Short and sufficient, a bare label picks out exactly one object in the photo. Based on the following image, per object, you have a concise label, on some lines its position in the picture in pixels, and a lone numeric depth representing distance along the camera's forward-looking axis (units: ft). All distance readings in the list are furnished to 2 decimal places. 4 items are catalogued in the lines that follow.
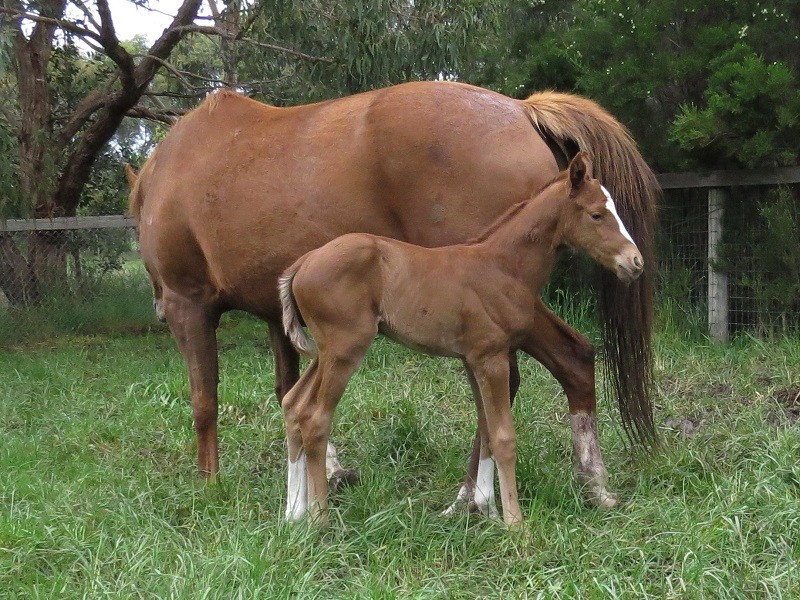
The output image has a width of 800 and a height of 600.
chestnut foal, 11.43
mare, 12.71
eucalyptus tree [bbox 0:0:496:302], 25.58
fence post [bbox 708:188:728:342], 22.47
